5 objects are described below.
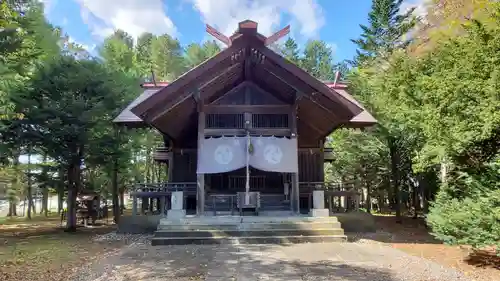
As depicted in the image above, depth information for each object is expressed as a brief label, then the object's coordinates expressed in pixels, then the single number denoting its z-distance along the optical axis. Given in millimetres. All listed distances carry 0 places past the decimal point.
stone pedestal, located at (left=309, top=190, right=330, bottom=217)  10852
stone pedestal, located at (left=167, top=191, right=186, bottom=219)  10695
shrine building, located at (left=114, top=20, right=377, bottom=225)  10922
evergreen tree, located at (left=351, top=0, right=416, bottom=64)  25594
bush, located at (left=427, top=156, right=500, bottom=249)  6680
